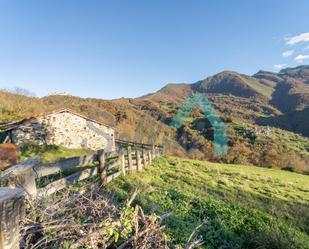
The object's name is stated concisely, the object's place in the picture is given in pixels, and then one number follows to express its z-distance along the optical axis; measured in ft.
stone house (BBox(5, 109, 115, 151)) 69.77
